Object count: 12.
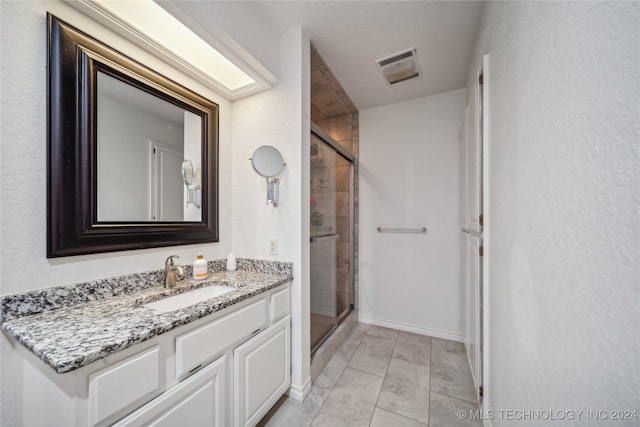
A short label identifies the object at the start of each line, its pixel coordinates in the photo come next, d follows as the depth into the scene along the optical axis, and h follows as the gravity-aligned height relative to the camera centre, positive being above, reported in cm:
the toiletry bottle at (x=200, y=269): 143 -35
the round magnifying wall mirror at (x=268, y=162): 153 +35
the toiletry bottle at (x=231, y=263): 168 -36
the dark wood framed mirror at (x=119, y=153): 94 +32
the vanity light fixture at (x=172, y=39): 104 +98
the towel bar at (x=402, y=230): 242 -18
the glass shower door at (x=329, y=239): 195 -25
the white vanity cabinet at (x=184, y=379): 68 -61
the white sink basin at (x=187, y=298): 115 -46
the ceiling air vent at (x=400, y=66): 185 +128
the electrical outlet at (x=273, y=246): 161 -23
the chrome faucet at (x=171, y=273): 125 -32
